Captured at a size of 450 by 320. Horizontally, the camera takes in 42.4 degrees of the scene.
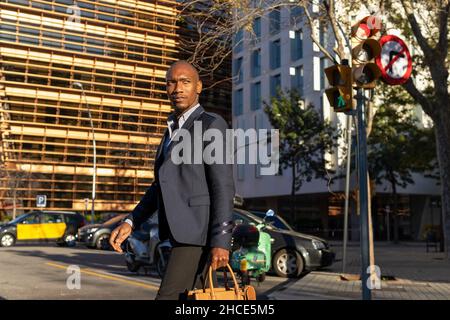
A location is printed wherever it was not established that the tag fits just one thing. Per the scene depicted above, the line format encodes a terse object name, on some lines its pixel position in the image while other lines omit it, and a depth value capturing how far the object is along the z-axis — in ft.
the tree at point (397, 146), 102.01
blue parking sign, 108.68
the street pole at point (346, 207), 42.24
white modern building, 130.21
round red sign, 29.53
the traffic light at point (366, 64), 22.70
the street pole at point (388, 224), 123.91
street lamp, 120.26
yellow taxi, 86.17
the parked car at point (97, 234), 74.98
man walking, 9.69
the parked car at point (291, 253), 41.75
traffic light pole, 21.86
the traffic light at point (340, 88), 23.07
